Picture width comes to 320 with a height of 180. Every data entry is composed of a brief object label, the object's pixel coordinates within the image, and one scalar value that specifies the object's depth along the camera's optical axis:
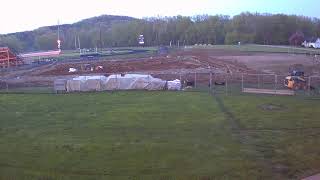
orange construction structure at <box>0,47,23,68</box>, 67.86
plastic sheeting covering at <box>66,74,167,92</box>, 40.81
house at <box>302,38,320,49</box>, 96.71
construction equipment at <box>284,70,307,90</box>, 37.66
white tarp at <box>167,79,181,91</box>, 39.81
